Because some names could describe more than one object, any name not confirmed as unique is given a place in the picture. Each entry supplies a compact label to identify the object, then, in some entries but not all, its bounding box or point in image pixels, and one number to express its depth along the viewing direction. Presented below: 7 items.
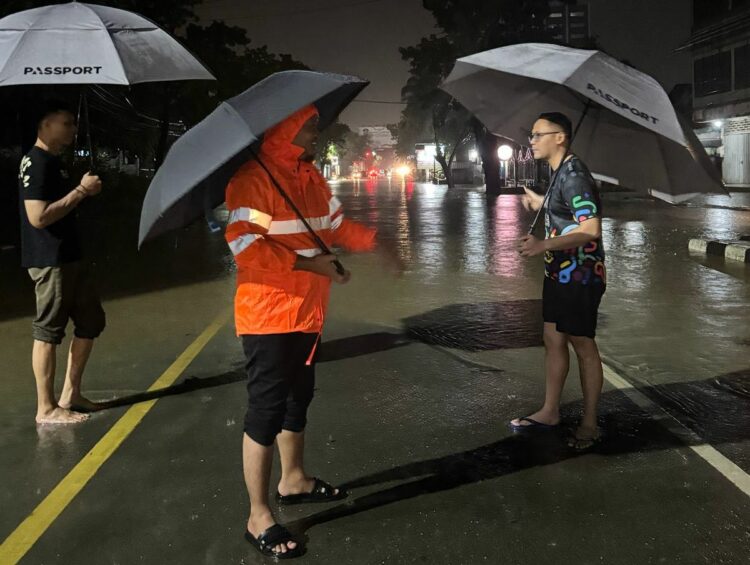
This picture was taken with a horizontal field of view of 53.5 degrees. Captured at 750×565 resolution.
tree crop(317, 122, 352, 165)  89.88
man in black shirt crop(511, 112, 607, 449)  3.84
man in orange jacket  2.89
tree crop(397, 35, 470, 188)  43.69
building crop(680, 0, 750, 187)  38.56
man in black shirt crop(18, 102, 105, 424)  4.34
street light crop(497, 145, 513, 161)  42.15
